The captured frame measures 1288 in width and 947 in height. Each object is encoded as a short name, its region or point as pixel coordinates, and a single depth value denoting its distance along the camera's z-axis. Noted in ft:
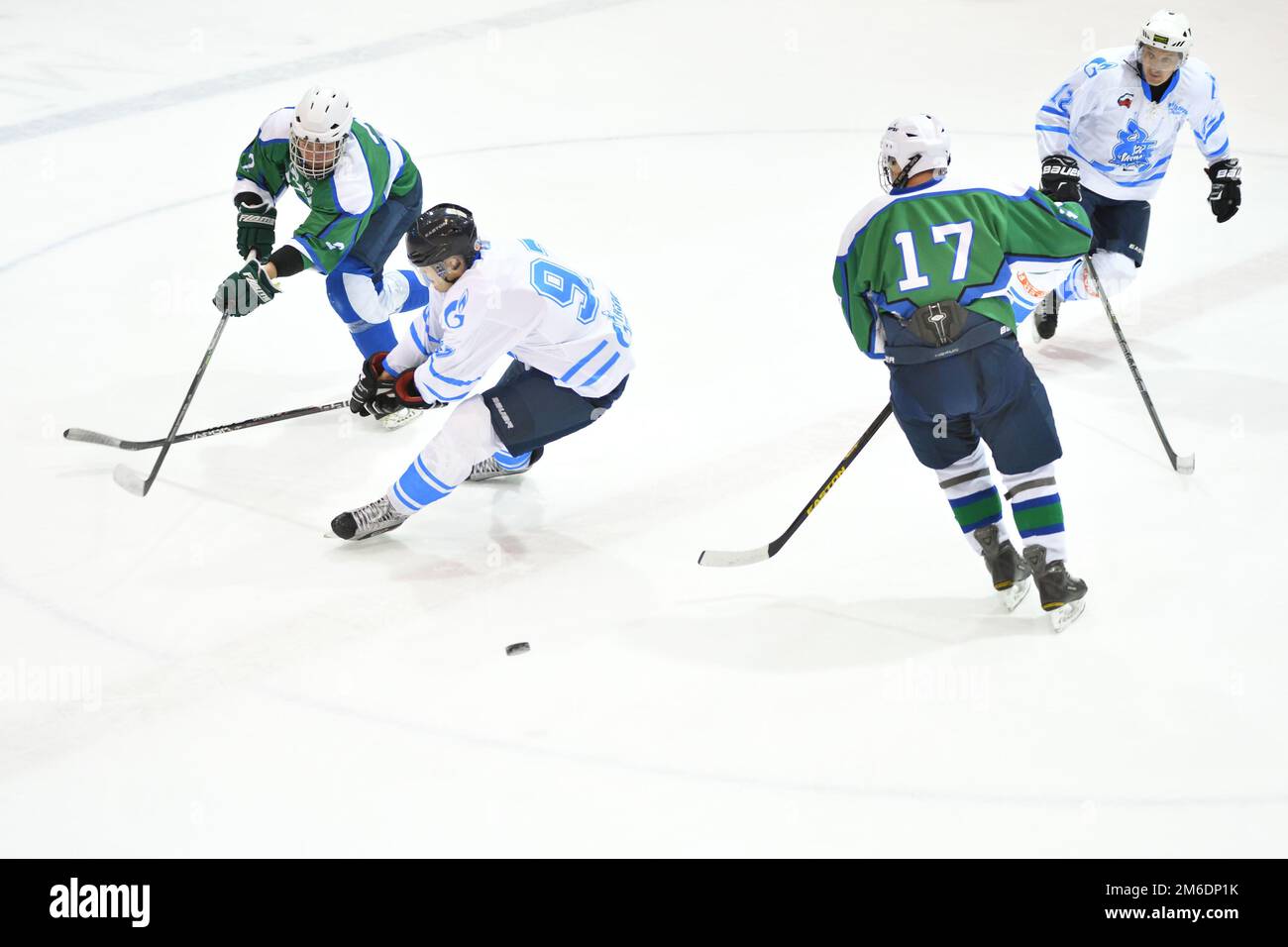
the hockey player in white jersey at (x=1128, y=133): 33.68
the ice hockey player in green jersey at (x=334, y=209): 31.99
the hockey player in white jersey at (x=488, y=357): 27.45
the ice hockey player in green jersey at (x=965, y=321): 24.91
